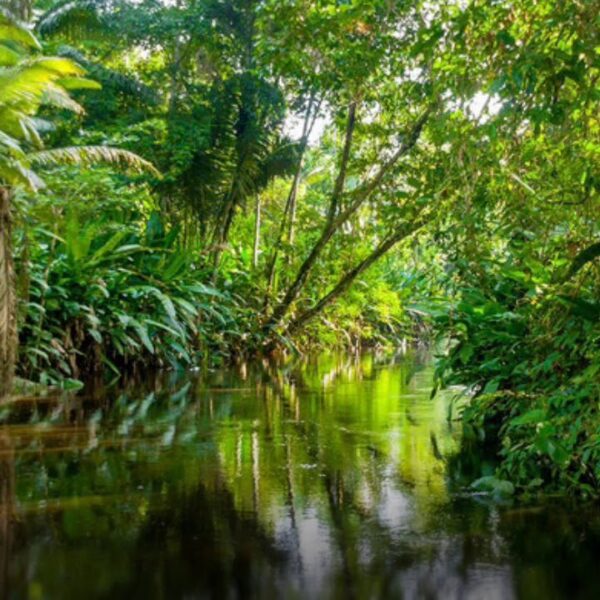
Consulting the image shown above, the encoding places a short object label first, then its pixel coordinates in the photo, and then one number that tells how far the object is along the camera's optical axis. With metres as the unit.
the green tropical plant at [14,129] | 7.59
